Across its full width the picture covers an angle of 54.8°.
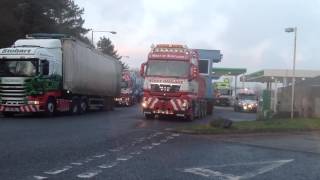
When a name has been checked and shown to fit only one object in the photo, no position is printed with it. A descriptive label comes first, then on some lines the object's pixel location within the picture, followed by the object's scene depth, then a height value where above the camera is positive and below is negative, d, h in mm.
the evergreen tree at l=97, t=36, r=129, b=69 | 66881 +10157
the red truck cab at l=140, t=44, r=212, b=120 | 14784 +564
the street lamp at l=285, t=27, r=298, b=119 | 16128 +2819
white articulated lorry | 14958 +732
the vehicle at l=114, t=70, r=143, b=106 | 26740 +233
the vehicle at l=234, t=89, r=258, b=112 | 26819 -724
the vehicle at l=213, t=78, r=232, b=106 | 34642 -111
